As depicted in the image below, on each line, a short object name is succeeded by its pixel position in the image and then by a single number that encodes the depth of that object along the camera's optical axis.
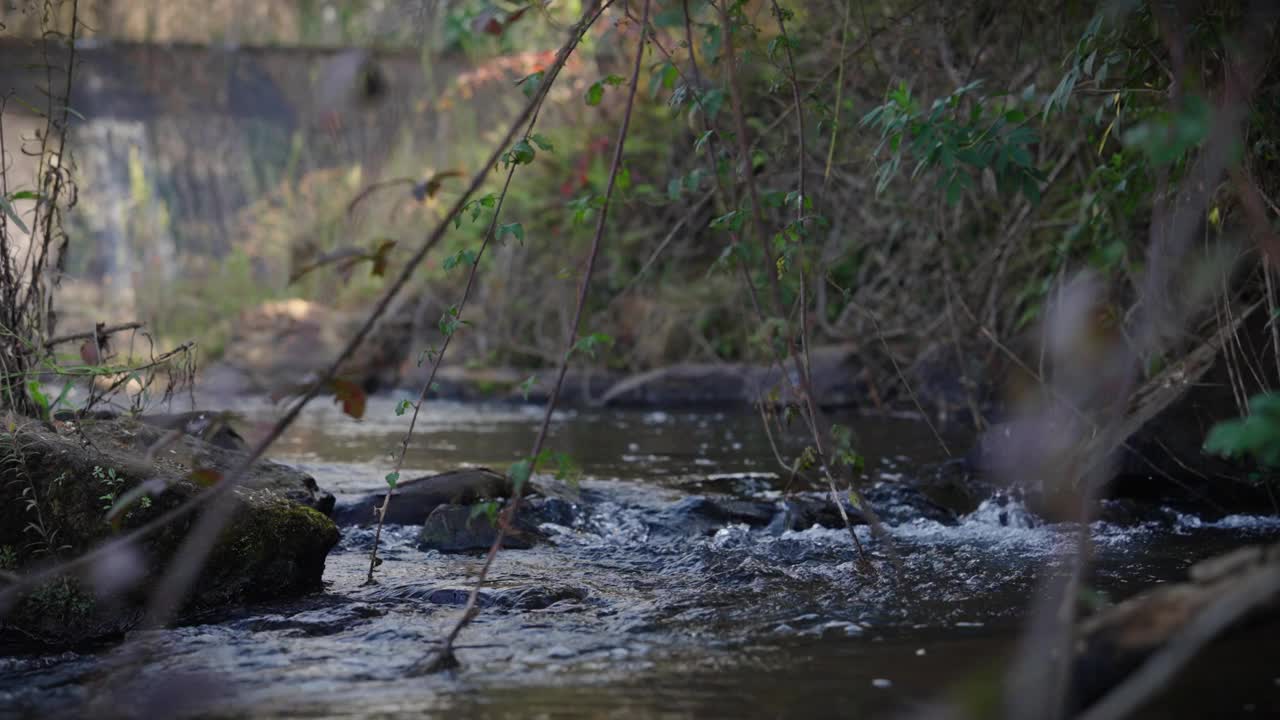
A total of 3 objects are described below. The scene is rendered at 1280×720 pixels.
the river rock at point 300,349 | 9.10
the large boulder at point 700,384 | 7.39
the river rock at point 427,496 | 4.21
